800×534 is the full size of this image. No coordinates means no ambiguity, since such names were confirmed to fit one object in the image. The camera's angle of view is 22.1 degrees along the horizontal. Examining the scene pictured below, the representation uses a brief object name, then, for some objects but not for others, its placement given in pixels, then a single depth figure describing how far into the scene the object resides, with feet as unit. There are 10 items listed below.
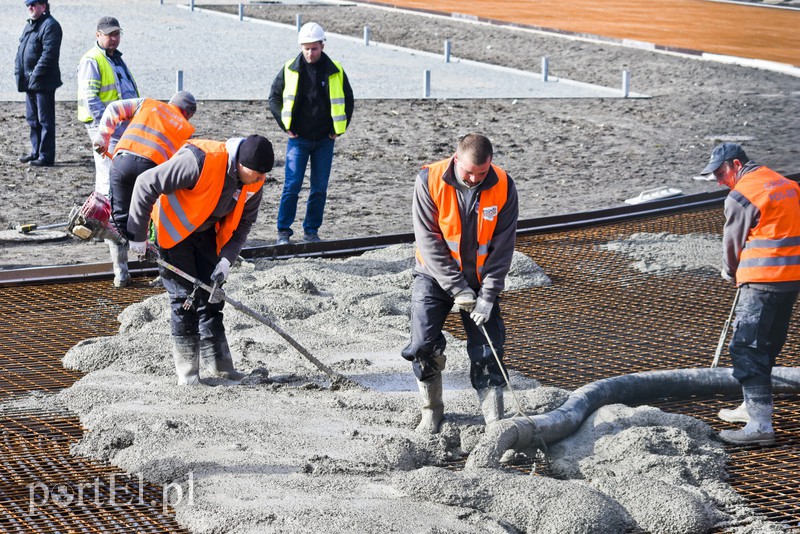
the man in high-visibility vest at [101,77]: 46.27
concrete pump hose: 28.39
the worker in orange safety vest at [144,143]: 38.95
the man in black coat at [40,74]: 62.70
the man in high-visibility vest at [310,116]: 49.46
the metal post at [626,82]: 92.94
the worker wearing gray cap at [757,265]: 30.40
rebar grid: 27.30
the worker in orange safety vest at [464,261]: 28.72
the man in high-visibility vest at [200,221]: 31.61
